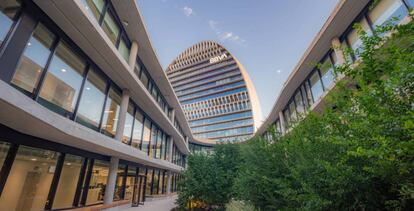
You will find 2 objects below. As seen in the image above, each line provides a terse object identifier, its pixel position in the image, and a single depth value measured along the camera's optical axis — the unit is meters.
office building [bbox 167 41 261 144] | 63.00
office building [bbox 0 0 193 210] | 6.13
